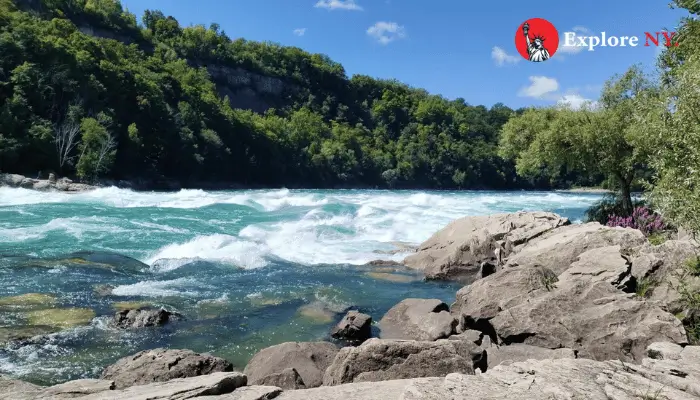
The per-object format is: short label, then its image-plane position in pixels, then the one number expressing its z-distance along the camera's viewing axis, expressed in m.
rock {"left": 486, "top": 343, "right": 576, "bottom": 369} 6.84
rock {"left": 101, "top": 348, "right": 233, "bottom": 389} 6.35
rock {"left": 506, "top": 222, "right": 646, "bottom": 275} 10.84
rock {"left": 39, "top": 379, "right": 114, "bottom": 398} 4.85
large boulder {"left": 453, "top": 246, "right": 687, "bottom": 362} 6.98
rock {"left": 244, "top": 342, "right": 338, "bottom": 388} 6.75
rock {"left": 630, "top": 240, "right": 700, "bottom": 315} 8.01
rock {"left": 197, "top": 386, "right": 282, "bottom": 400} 4.51
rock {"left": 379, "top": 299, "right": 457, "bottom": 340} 9.05
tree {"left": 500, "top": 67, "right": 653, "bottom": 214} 18.75
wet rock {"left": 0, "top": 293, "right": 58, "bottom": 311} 9.94
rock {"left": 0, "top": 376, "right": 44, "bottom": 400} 4.77
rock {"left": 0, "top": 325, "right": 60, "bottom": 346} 8.10
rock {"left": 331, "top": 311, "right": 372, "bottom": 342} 9.10
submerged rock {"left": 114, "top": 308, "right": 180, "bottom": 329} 9.27
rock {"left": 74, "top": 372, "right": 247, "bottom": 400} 4.50
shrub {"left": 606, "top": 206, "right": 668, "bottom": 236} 15.00
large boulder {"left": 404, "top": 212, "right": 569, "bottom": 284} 14.84
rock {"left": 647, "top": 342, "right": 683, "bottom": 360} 5.43
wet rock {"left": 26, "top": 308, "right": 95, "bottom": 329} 9.14
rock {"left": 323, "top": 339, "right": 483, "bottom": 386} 5.74
